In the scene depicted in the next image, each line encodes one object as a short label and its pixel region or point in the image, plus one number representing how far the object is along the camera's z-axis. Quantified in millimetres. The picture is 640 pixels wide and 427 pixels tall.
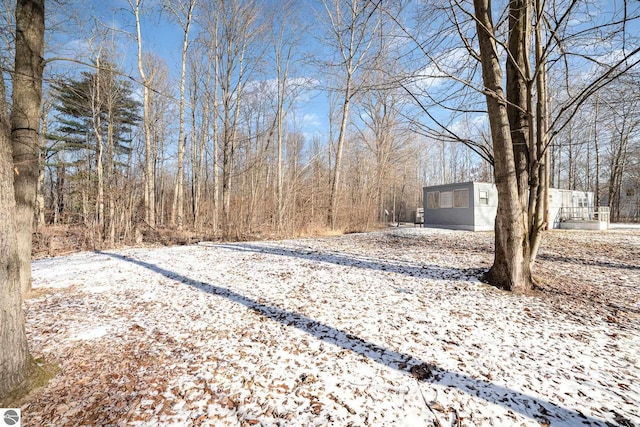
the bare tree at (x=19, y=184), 1782
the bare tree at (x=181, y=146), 11547
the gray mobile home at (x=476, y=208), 13352
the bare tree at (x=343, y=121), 11970
